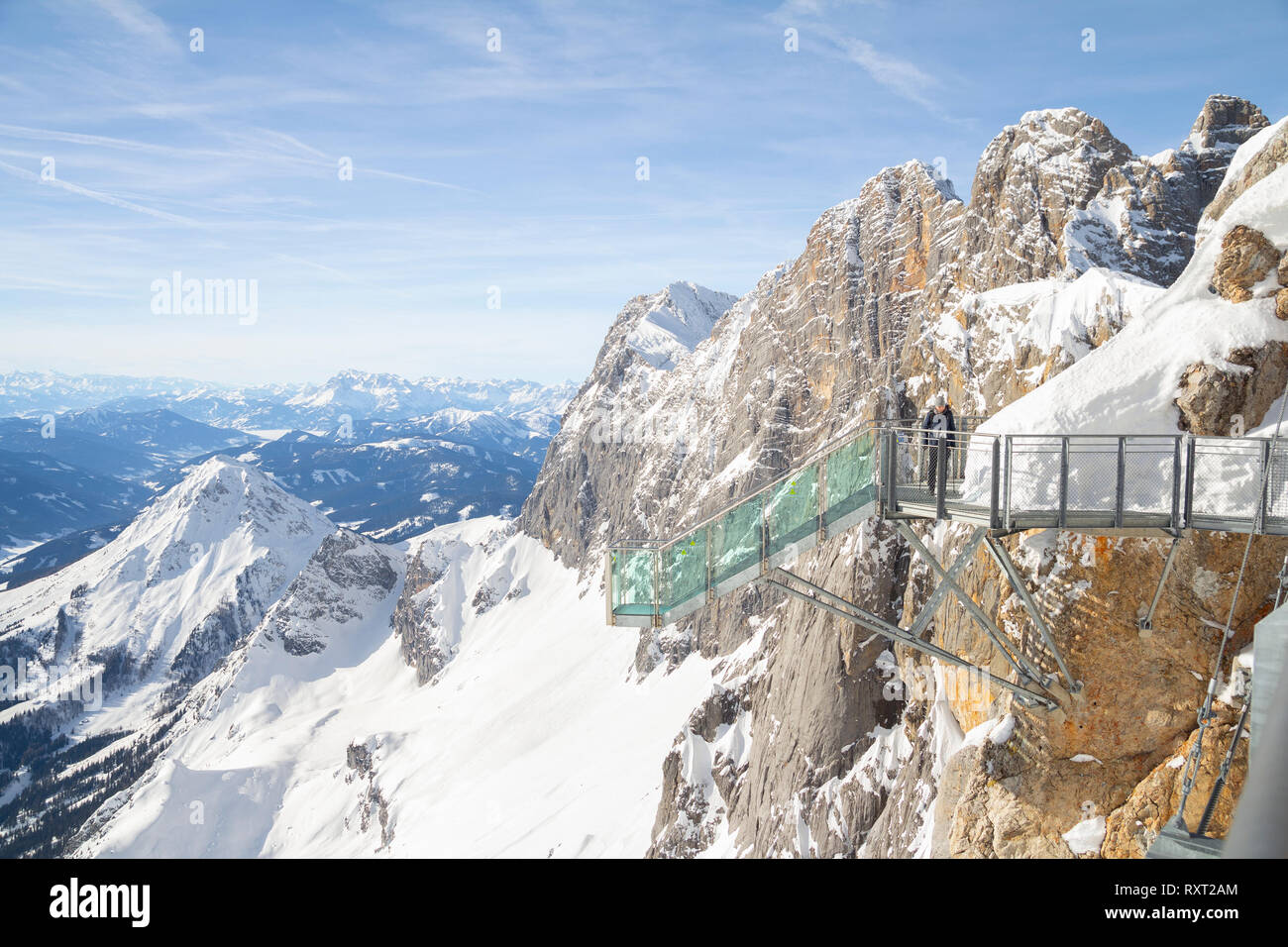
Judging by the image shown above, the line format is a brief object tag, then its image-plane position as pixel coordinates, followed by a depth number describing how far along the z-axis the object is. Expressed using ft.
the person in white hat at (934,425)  47.20
